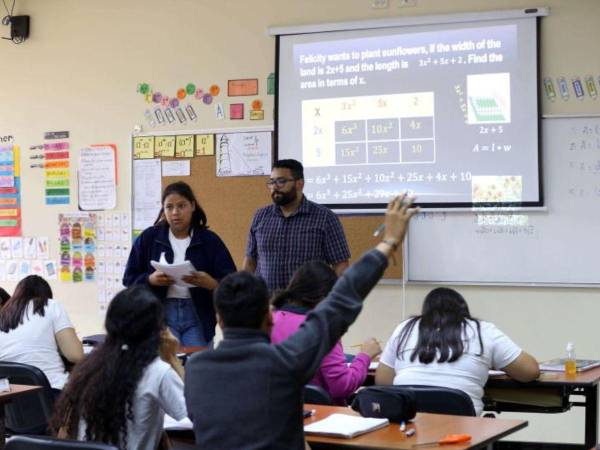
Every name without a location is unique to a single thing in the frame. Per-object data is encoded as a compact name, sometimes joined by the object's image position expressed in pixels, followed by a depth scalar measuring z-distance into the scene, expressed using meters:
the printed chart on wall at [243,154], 6.06
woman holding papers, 4.60
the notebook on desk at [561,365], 3.96
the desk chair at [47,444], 2.22
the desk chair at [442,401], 3.14
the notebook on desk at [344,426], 2.61
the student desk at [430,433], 2.50
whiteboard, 5.24
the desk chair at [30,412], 4.10
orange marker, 2.47
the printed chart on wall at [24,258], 6.83
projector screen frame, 5.33
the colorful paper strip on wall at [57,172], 6.75
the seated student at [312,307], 3.41
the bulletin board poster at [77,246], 6.66
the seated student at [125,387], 2.61
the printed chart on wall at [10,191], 6.93
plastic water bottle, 3.87
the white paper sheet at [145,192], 6.44
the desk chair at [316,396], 3.24
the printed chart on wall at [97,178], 6.58
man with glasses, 4.85
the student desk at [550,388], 3.67
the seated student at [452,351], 3.44
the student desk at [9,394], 3.43
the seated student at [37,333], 4.30
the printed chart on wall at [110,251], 6.55
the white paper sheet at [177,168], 6.34
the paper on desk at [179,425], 2.81
